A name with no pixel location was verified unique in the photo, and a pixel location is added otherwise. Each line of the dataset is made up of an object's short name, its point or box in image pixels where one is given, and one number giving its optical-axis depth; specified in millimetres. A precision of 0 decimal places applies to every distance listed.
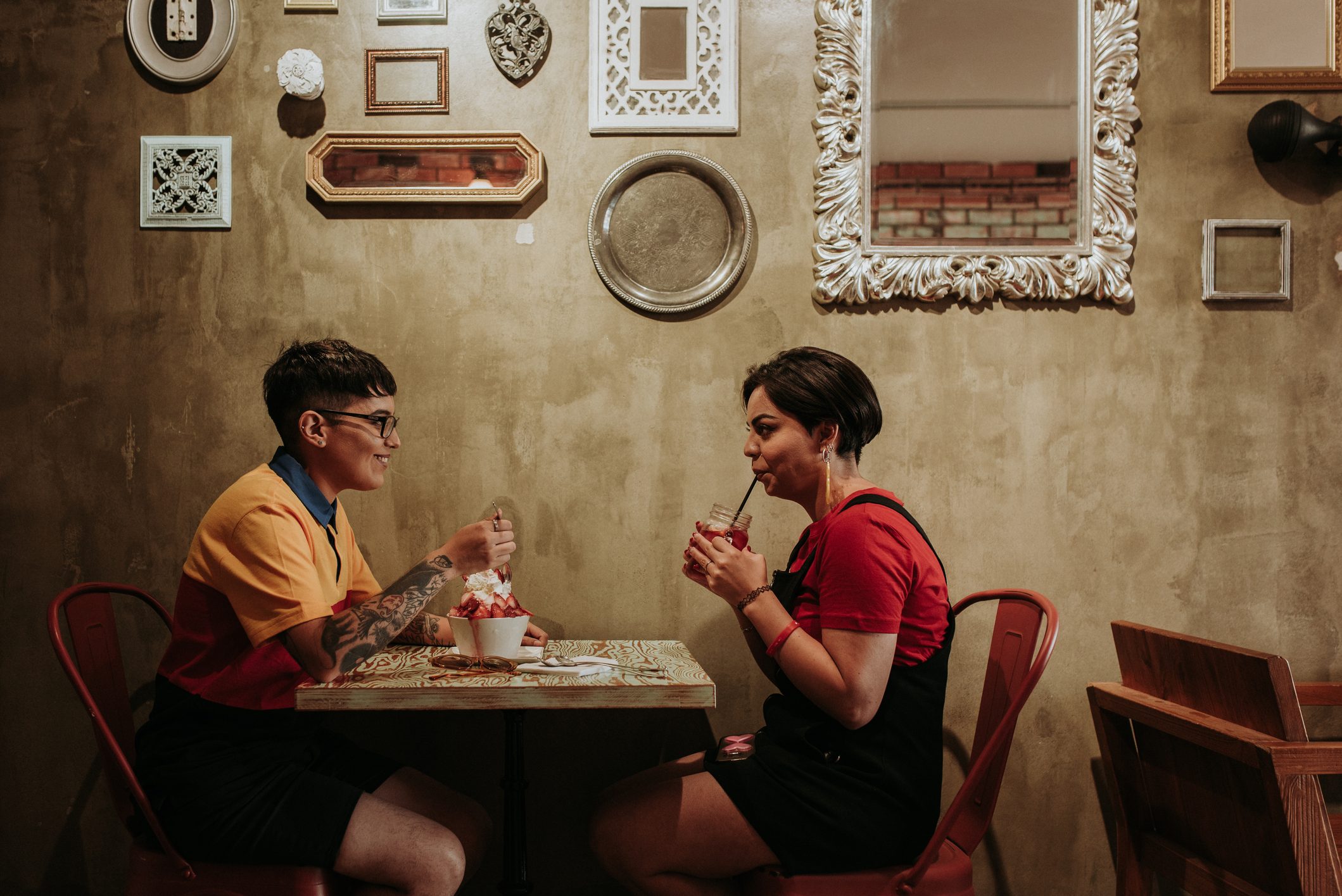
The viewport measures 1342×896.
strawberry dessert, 1944
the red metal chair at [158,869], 1658
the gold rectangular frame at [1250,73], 2555
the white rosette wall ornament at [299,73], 2465
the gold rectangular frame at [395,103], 2539
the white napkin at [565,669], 1877
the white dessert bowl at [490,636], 1917
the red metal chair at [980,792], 1677
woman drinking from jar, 1643
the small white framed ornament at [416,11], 2539
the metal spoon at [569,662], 1904
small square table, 1683
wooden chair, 1646
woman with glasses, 1666
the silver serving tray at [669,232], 2547
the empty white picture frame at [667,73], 2545
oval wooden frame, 2537
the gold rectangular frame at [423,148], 2512
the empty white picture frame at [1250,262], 2557
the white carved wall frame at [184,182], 2535
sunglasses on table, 1877
